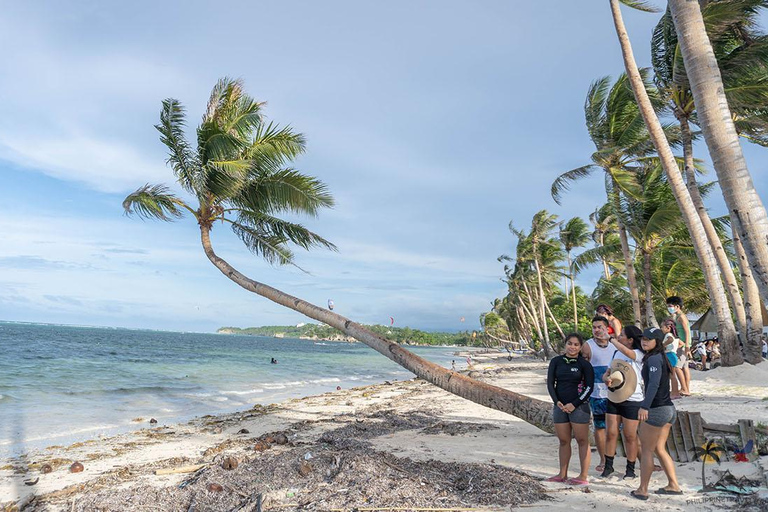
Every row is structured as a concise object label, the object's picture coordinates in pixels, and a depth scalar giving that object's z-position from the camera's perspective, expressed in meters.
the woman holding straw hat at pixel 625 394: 5.17
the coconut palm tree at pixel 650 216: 16.64
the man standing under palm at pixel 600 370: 5.54
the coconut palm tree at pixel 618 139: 16.89
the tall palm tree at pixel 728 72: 11.38
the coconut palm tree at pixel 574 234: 31.27
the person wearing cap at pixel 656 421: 4.70
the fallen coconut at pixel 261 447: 7.39
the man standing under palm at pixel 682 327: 8.88
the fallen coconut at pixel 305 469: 5.64
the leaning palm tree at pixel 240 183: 9.15
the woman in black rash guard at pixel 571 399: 5.25
